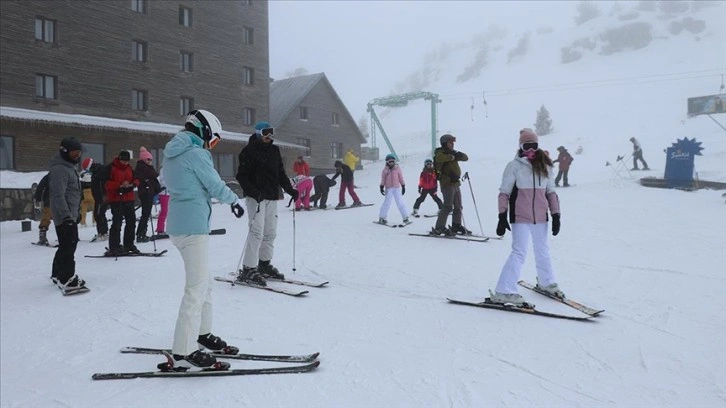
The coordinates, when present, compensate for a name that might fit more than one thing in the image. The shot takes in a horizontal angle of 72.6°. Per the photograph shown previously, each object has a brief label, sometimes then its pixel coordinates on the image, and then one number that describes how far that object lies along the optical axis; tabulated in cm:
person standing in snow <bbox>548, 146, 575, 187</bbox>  1984
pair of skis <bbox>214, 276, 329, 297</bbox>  600
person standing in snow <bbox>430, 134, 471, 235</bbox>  952
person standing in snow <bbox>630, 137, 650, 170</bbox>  2189
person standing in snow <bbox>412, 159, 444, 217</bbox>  1419
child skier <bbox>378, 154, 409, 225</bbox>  1256
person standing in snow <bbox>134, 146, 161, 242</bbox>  996
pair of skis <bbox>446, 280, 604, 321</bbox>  500
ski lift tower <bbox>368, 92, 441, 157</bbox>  3989
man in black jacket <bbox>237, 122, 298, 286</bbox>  620
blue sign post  1700
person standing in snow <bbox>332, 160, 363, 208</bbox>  1625
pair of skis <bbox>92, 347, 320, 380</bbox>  374
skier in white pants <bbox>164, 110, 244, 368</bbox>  375
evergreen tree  5581
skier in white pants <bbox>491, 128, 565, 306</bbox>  536
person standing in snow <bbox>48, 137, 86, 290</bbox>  656
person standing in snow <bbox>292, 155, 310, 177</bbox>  1597
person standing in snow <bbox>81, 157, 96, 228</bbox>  1216
